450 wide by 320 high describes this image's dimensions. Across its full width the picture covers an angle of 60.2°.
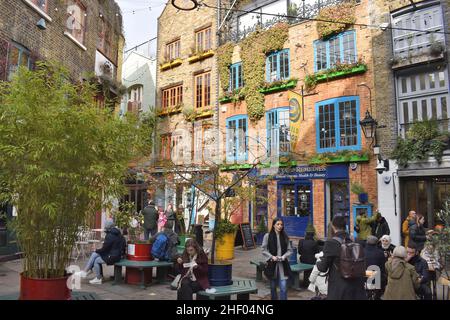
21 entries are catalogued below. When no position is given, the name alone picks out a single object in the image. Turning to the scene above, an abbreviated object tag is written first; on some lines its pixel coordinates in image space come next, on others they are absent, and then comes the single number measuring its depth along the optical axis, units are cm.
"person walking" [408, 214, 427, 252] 910
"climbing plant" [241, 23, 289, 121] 1706
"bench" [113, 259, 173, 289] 764
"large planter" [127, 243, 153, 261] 813
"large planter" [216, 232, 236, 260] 1147
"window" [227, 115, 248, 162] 1792
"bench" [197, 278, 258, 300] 544
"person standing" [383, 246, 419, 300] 498
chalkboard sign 1348
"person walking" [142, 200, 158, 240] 1220
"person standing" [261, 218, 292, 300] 625
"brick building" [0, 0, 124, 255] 1062
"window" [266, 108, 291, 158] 1644
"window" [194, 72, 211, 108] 2012
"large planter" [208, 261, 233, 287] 594
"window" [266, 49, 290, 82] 1678
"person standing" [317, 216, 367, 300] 452
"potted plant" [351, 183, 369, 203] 1368
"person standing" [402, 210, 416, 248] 964
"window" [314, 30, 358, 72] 1485
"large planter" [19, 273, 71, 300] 489
